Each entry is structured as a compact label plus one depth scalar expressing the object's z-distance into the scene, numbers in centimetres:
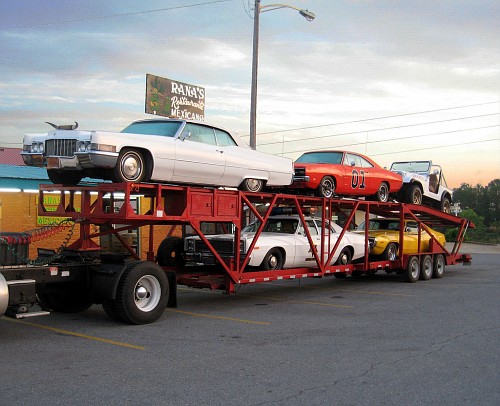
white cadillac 893
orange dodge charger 1309
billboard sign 2502
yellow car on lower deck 1566
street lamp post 1777
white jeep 1677
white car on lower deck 1167
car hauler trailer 877
